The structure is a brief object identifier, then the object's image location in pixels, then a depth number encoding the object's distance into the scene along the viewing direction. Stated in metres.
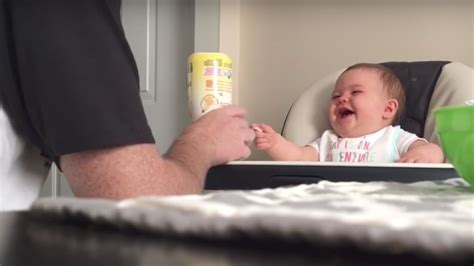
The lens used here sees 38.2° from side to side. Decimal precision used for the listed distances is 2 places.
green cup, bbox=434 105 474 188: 0.60
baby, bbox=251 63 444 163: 1.45
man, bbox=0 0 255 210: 0.79
